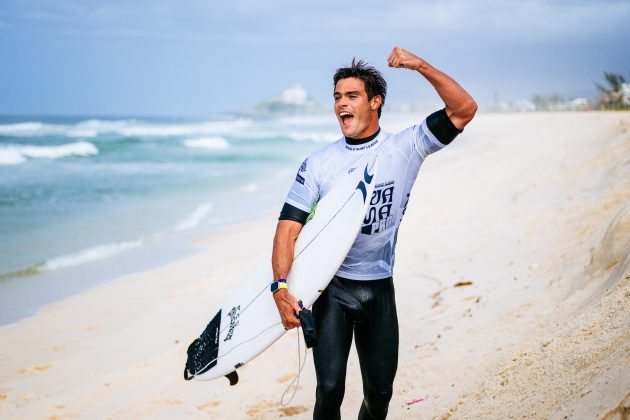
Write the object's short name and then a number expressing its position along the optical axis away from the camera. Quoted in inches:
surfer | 115.4
